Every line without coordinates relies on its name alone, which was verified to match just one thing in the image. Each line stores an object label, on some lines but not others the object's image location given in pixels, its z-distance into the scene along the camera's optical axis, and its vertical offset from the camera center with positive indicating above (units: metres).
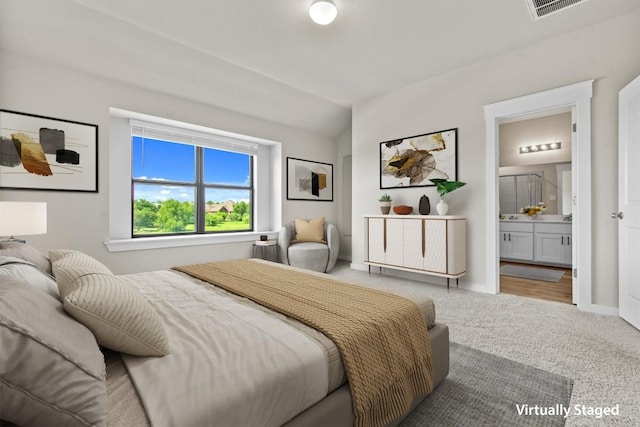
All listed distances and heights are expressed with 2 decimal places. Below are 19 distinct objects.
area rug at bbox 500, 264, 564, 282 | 4.36 -0.94
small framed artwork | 5.27 +0.61
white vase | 3.75 +0.06
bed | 0.65 -0.46
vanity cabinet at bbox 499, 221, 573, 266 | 5.05 -0.53
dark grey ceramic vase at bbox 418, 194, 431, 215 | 3.93 +0.09
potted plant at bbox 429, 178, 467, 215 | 3.63 +0.31
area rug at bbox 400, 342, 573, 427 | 1.43 -0.98
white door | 2.44 +0.09
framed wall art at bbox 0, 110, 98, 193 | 2.82 +0.61
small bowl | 4.10 +0.04
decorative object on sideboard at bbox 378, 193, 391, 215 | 4.38 +0.13
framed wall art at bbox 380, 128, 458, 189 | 3.90 +0.74
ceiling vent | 2.57 +1.80
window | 3.96 +0.46
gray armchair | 4.46 -0.56
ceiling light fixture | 2.49 +1.69
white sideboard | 3.58 -0.40
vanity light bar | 5.45 +1.21
